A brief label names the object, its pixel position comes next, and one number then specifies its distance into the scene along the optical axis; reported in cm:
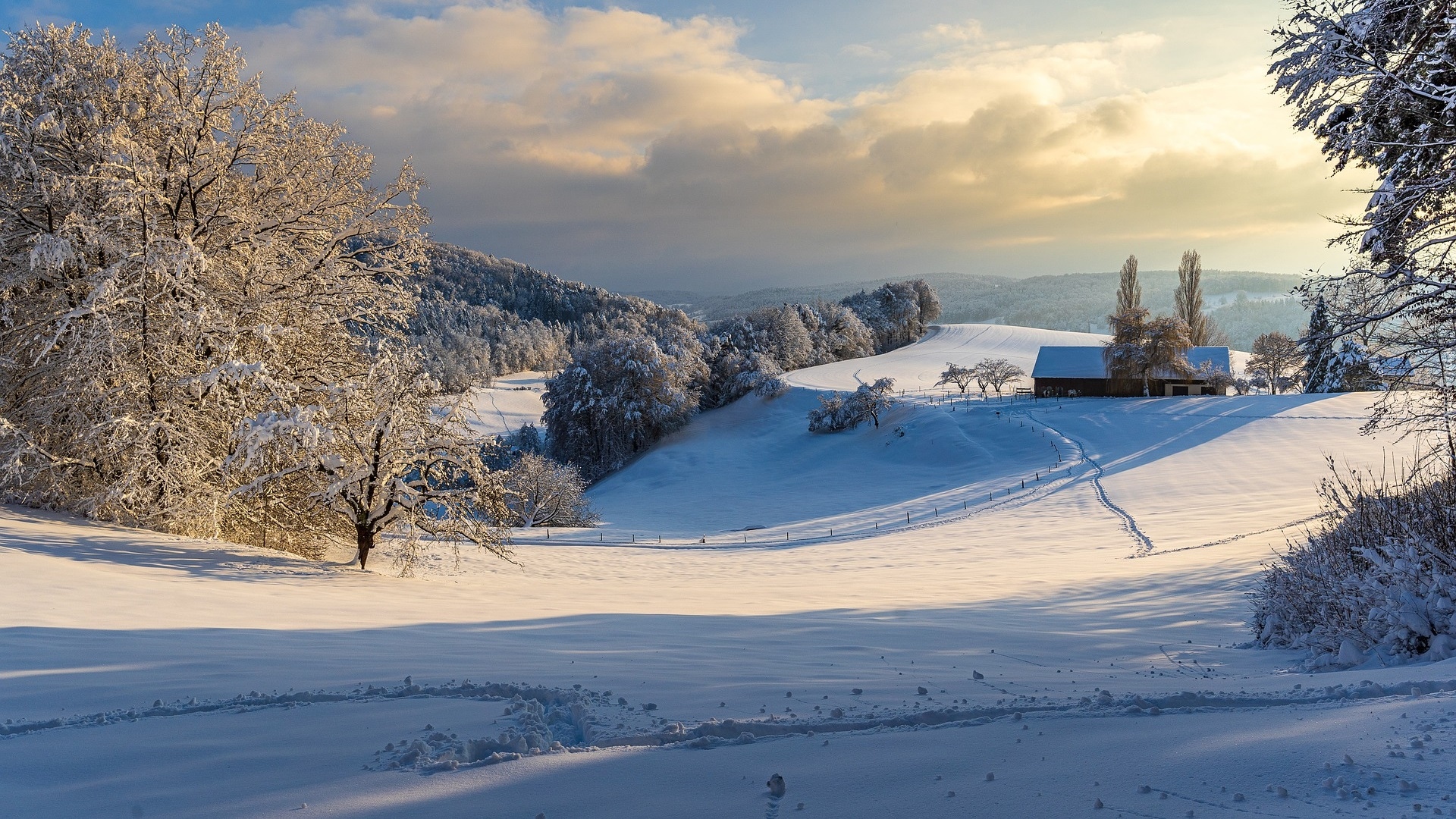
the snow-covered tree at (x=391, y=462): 1470
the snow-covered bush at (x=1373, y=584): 635
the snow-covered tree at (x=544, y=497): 3941
